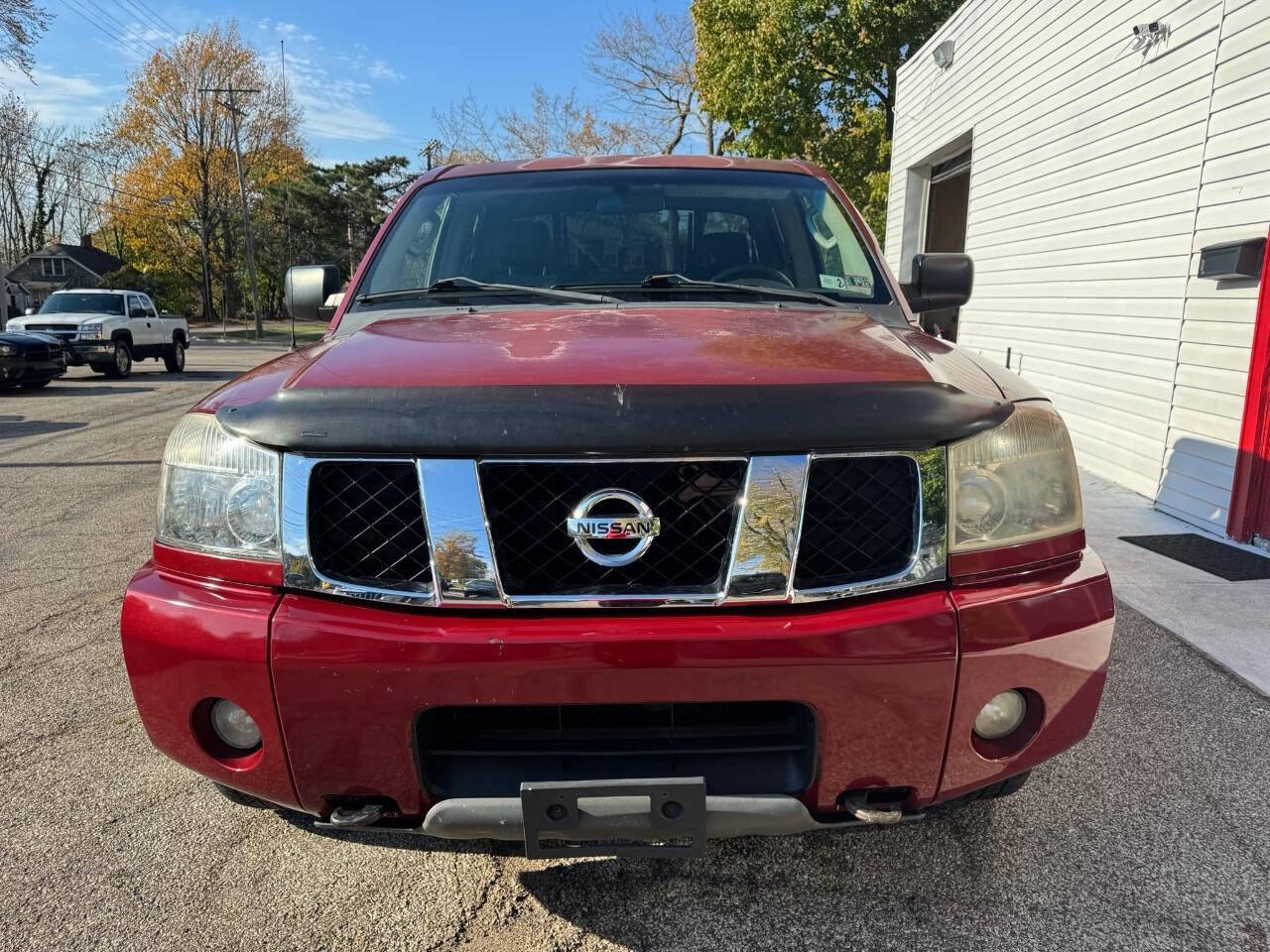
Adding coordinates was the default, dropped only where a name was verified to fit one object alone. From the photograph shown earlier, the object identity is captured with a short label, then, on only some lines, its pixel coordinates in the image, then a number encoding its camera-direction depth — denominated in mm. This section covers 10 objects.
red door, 5035
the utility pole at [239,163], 36775
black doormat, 4711
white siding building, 5516
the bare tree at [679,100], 29531
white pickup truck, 17125
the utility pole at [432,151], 38375
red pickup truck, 1630
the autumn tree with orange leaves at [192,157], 40781
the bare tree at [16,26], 21734
